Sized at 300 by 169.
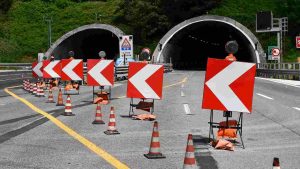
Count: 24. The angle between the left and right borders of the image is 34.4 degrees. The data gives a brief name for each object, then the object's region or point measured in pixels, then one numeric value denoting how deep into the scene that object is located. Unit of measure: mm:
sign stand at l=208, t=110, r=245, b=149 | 9414
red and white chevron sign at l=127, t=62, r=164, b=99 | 13594
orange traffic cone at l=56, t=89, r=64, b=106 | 17156
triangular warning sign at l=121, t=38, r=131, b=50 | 35000
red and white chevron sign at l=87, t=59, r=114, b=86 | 17859
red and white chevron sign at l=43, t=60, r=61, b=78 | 24609
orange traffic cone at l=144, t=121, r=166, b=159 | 7723
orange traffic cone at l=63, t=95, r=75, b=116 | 13972
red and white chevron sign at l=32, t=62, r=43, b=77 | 26119
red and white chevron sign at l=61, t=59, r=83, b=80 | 21453
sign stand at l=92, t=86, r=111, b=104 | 17672
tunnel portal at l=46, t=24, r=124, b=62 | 58969
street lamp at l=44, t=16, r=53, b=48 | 68731
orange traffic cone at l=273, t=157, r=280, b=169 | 4527
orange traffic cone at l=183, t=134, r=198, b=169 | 5871
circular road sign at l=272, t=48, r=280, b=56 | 44881
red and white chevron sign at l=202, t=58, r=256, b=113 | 9328
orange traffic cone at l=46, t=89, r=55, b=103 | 18534
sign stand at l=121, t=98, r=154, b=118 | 13778
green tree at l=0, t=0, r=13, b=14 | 84562
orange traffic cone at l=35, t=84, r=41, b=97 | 21278
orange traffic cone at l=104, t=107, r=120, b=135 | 10407
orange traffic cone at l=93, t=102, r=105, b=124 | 12172
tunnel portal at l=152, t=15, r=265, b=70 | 53281
